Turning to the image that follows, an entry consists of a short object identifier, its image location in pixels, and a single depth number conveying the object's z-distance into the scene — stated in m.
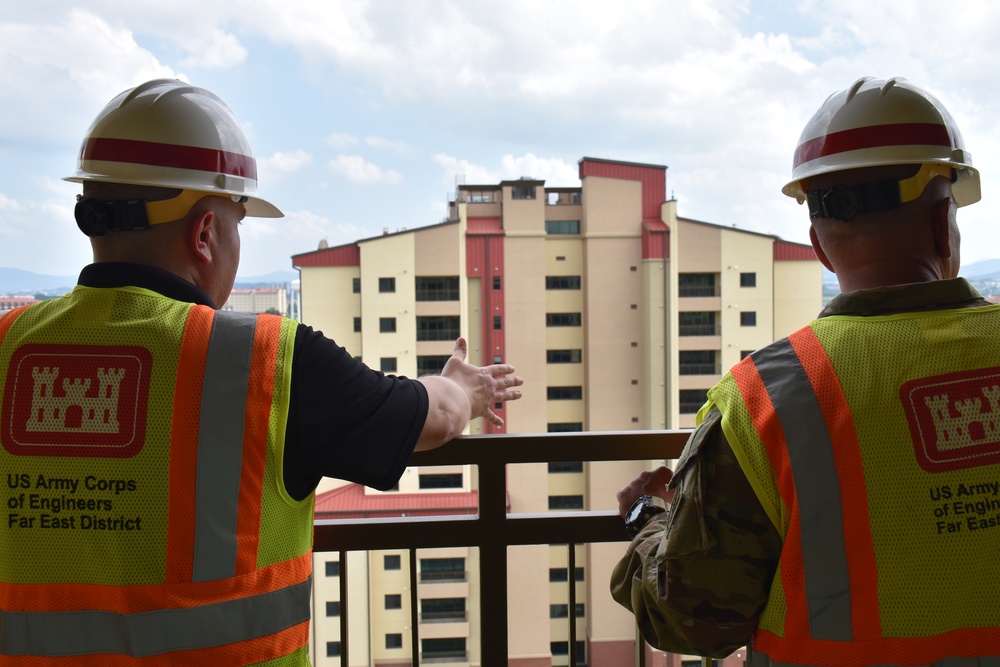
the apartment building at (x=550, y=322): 19.55
